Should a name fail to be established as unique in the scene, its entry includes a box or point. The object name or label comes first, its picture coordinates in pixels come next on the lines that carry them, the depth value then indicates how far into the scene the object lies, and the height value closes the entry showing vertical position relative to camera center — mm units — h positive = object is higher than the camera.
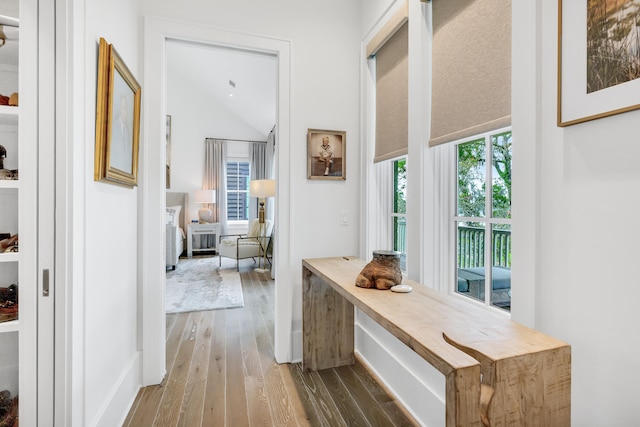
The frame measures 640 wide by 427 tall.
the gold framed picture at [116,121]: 1366 +469
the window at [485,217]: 1426 -10
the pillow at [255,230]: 5655 -288
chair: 5297 -551
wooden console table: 765 -388
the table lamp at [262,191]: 5027 +387
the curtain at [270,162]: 7121 +1251
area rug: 3564 -1019
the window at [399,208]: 2170 +51
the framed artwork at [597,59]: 803 +445
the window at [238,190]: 7598 +607
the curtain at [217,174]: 7223 +950
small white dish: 1399 -341
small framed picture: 2297 +461
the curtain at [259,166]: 7498 +1204
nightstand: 6488 -365
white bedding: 5148 -185
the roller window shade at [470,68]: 1229 +668
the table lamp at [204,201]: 6824 +299
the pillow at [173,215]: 5657 -16
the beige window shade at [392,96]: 1899 +794
